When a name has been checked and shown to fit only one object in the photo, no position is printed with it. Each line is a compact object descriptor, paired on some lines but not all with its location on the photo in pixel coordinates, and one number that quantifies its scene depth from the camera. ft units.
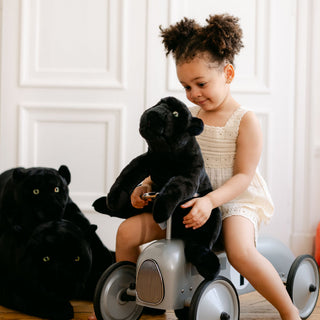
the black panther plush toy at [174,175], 8.42
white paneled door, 12.36
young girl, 8.94
